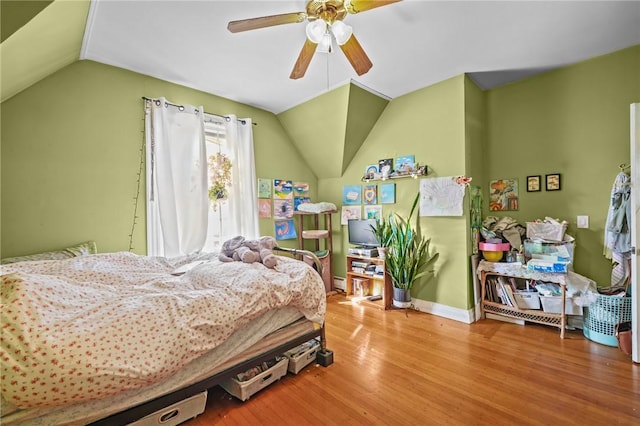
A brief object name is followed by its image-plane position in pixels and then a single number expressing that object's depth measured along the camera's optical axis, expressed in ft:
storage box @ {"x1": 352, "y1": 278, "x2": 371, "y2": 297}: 12.52
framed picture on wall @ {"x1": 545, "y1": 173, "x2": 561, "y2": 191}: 9.58
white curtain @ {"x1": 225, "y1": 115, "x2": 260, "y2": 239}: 11.60
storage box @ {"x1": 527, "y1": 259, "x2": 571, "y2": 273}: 8.42
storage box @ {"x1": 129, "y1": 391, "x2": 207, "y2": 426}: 4.62
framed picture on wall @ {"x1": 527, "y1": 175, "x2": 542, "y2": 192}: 9.97
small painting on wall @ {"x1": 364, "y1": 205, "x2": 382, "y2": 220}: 12.44
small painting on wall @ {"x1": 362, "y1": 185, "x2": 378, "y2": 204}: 12.60
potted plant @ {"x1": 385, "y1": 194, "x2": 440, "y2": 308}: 10.82
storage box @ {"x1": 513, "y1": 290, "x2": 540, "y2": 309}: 9.09
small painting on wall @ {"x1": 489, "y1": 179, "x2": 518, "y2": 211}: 10.53
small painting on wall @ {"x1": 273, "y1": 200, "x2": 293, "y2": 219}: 13.14
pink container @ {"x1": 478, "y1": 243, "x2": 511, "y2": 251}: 9.66
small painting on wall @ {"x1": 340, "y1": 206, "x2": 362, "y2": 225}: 13.26
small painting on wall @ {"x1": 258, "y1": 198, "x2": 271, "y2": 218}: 12.53
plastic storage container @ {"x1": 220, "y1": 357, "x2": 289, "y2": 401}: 5.68
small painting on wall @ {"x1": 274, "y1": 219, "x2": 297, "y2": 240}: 13.24
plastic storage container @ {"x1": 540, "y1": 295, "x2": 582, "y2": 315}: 8.50
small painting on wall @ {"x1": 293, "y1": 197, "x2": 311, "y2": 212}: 13.90
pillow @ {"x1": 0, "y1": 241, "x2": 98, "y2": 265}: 7.02
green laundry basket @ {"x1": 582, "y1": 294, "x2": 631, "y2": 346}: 7.53
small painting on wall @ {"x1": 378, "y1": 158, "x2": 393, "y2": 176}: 11.84
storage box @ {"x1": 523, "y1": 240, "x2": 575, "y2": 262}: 8.90
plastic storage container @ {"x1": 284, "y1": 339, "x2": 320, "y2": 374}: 6.66
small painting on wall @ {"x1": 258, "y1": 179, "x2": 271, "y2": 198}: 12.53
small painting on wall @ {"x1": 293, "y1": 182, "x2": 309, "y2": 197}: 13.98
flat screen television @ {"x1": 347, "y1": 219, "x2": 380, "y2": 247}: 12.28
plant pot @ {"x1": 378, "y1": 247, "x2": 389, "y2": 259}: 11.27
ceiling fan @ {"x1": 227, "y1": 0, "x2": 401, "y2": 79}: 5.37
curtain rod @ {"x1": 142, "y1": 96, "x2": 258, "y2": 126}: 9.53
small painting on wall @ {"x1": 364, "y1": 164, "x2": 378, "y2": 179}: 12.38
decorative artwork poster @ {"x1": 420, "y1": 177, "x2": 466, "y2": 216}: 9.95
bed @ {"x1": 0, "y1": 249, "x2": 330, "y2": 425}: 3.56
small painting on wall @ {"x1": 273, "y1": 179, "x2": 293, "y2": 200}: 13.15
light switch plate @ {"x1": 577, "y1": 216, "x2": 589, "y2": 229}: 9.07
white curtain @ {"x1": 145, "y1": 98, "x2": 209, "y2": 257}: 9.57
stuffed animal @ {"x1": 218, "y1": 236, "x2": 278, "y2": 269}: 7.24
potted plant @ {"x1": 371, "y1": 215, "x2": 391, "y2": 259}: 11.72
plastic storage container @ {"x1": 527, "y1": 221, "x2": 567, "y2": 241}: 9.09
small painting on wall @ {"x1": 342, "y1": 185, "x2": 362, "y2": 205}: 13.21
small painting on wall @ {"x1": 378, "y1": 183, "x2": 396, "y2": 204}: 11.96
